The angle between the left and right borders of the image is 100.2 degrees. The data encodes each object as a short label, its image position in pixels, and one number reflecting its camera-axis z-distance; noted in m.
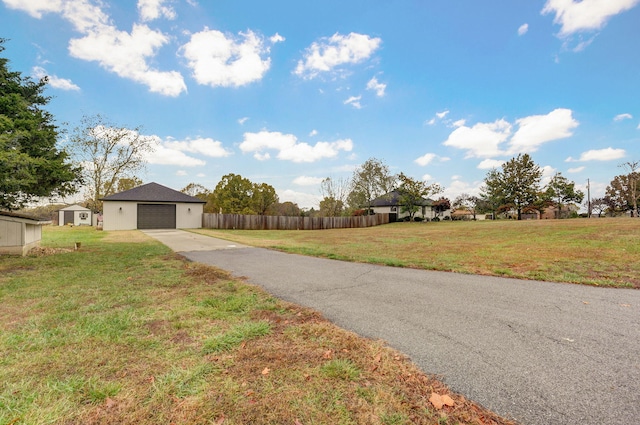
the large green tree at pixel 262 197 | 36.81
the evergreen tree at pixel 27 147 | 5.88
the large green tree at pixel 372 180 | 36.97
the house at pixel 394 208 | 38.53
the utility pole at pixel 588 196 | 36.69
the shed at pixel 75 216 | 38.34
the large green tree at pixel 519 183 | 35.31
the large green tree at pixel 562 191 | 41.78
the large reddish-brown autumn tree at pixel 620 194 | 35.29
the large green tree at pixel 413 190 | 33.44
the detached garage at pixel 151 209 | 22.31
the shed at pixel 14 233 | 8.28
